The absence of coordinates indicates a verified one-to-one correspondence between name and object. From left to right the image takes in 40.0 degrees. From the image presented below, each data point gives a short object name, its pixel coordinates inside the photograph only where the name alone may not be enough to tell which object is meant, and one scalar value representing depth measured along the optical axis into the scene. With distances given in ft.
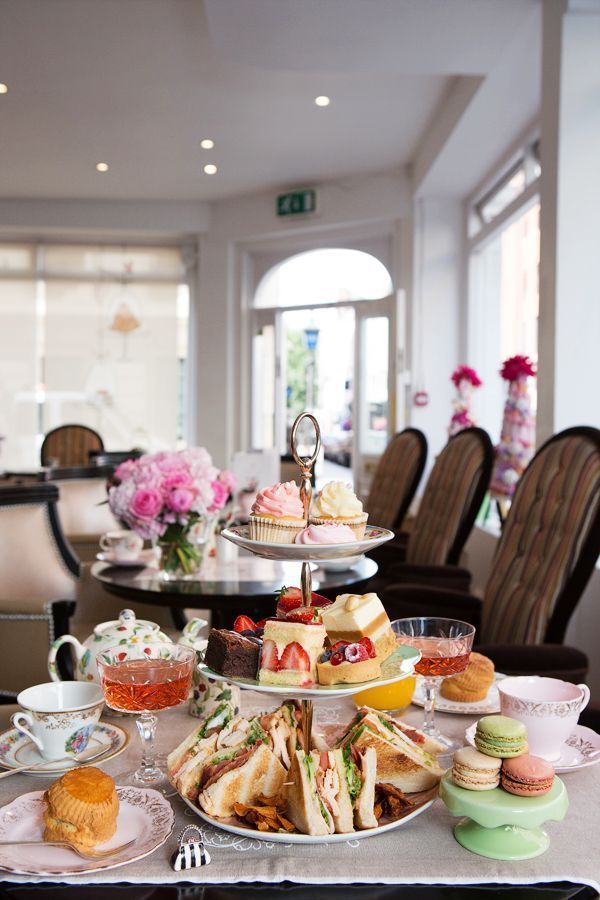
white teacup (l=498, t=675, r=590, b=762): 3.32
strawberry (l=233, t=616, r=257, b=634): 3.11
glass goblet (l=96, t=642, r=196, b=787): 3.23
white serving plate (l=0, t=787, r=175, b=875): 2.68
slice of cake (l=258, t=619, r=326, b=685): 2.79
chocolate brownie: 2.87
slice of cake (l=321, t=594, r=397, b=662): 2.93
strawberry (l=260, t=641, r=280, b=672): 2.82
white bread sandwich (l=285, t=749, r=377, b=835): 2.81
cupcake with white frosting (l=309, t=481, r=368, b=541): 3.11
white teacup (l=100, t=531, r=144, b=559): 8.65
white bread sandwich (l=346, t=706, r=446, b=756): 3.20
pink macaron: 2.82
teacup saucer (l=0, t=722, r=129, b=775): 3.47
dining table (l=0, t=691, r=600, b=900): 2.63
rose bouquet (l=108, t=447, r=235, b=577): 7.32
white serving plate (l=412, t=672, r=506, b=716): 4.12
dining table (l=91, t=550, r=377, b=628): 7.08
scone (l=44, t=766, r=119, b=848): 2.76
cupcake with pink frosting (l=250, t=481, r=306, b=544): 3.00
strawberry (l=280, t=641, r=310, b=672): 2.80
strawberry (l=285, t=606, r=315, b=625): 2.89
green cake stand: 2.74
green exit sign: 23.45
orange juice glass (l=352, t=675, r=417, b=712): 3.99
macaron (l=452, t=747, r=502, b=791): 2.85
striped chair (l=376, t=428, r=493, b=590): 9.42
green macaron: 2.89
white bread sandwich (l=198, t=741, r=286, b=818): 2.93
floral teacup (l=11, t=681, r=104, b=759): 3.47
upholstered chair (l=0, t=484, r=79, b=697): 8.88
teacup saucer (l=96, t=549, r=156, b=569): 8.55
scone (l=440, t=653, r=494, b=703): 4.24
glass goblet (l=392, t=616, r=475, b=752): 3.60
